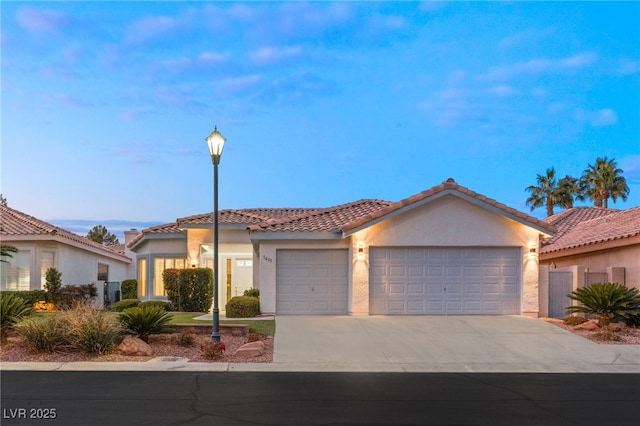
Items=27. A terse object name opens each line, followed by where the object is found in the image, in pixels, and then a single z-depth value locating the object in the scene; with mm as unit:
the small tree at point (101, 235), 76500
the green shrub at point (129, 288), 30094
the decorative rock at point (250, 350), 12977
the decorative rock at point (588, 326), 16672
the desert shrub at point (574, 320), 17453
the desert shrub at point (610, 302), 16891
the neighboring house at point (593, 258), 19609
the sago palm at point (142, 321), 13734
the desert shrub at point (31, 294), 22134
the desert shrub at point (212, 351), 12611
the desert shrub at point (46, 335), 12789
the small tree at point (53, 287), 23609
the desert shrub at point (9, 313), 13867
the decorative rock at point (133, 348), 12727
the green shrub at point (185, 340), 13734
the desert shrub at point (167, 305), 22116
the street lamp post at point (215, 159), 14008
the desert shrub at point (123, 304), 22500
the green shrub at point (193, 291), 22078
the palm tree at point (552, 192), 53281
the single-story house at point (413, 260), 19188
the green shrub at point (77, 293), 23891
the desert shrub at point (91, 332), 12695
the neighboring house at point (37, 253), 23891
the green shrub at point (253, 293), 21828
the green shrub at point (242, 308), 18578
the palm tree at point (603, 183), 50781
